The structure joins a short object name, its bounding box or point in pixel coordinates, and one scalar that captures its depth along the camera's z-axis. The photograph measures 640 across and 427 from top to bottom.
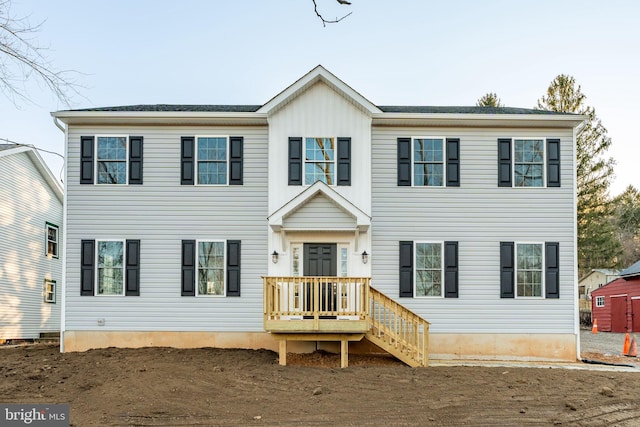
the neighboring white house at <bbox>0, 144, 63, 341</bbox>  20.84
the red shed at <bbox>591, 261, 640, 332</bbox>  29.73
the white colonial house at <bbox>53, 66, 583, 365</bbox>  15.53
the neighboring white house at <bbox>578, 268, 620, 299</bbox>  41.62
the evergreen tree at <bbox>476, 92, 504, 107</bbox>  35.47
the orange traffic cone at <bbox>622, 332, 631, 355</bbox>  17.50
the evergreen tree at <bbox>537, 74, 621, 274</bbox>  32.66
